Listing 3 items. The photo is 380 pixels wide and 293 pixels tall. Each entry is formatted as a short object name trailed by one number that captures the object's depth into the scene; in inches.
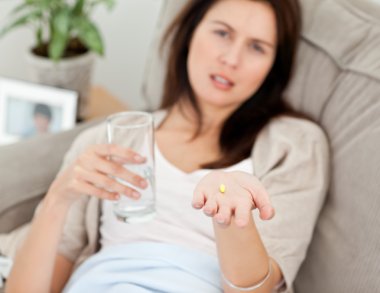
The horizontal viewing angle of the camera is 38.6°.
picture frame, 67.6
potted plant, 65.6
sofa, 38.5
